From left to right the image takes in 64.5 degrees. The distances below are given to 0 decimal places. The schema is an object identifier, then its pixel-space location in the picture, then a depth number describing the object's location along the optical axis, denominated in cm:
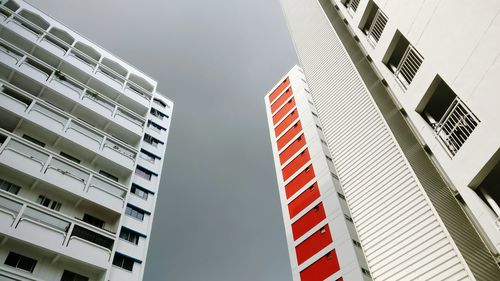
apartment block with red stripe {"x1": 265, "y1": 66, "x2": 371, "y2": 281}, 2742
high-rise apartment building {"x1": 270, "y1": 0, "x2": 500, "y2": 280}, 915
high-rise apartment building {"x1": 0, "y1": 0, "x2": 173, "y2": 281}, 2191
